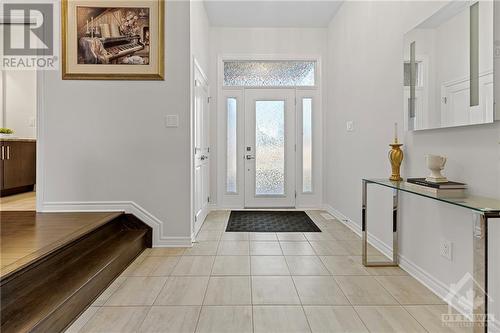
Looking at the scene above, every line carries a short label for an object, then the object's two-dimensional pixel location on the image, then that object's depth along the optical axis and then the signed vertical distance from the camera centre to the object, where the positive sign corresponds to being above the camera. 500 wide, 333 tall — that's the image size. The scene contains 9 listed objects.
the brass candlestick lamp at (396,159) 2.39 +0.02
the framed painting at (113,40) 2.98 +1.19
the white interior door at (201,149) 3.56 +0.16
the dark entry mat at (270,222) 3.74 -0.81
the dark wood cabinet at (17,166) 4.50 -0.08
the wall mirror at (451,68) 1.62 +0.58
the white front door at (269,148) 4.96 +0.22
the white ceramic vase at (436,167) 1.83 -0.03
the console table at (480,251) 1.23 -0.37
